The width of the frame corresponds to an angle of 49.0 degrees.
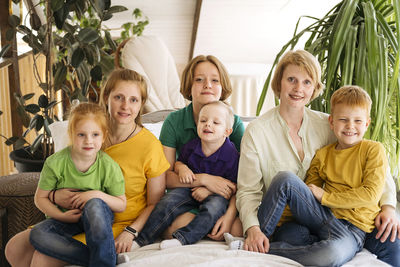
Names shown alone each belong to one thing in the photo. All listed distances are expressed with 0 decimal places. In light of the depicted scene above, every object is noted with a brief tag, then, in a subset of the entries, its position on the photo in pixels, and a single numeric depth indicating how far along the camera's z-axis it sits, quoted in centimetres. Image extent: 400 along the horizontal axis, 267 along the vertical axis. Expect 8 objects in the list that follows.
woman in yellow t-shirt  168
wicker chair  191
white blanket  138
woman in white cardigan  163
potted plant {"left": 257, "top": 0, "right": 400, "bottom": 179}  195
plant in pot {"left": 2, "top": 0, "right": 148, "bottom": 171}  267
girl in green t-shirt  145
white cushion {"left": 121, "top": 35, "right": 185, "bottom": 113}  272
